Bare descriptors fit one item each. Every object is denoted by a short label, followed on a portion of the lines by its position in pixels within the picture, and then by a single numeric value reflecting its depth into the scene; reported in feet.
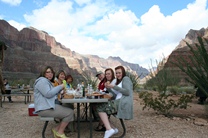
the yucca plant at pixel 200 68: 19.51
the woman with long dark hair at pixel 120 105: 13.43
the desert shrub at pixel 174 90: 51.03
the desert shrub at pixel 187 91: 54.52
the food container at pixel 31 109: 16.07
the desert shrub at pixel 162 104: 20.92
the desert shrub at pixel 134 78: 59.26
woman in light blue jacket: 12.73
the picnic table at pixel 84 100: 12.66
